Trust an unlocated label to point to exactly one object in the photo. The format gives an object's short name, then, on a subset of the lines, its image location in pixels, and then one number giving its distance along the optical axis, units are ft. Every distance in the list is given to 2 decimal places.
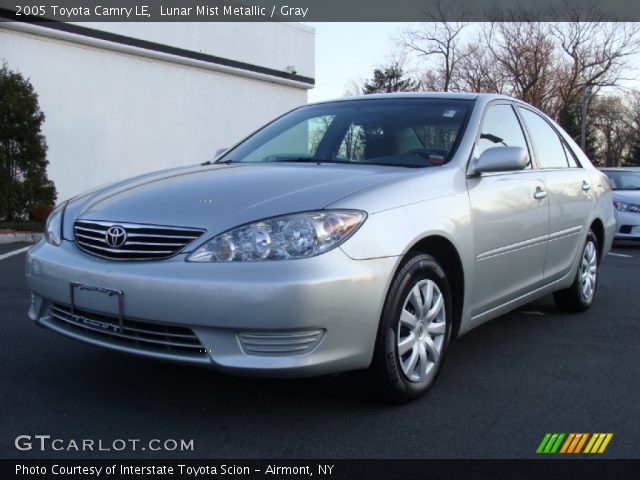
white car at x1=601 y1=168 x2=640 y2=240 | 35.86
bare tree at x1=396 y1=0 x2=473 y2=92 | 129.80
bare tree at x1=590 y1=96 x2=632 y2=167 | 165.58
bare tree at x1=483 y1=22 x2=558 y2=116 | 130.62
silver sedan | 9.04
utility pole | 102.16
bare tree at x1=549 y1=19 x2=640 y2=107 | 134.72
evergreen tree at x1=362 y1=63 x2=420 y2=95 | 152.15
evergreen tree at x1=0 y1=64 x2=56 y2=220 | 36.09
